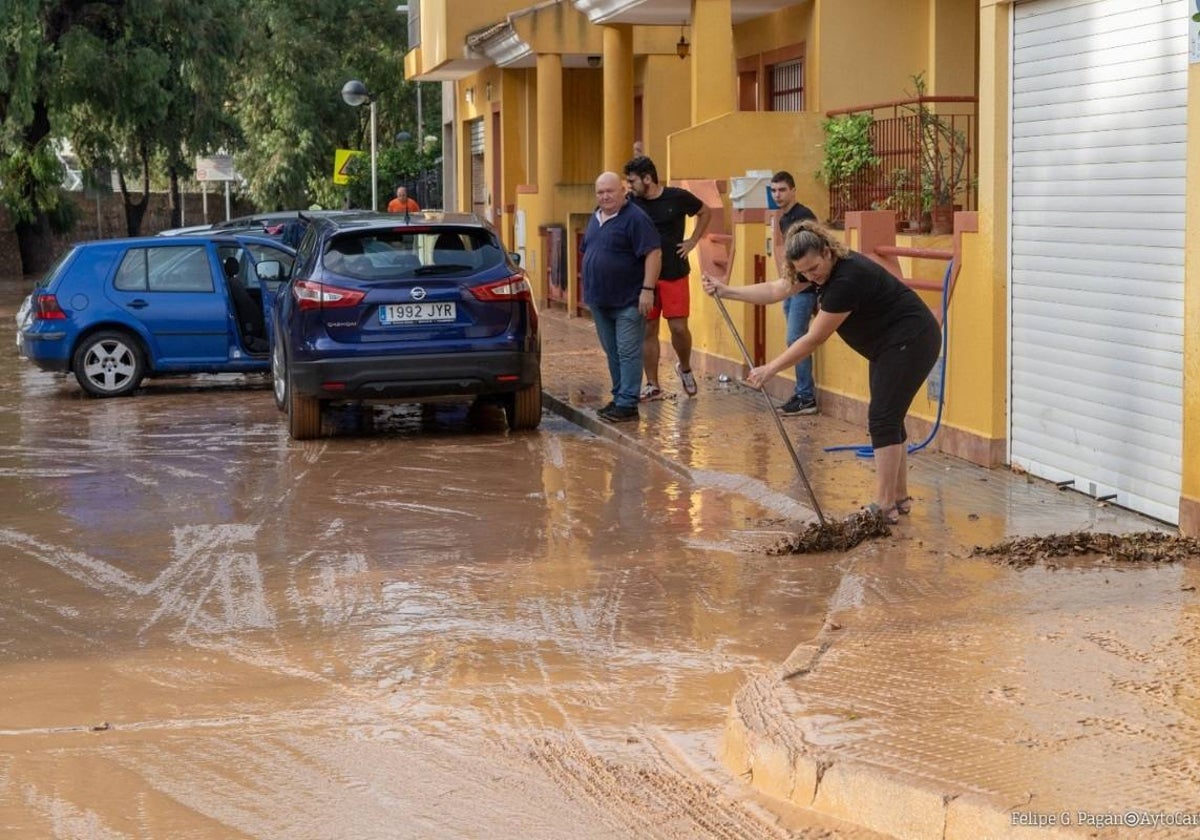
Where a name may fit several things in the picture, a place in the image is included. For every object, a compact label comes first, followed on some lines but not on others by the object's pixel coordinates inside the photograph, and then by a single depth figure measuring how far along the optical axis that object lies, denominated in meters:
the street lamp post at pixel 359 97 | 34.06
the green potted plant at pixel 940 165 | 15.24
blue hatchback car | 17.75
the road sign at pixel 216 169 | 41.44
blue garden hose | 12.25
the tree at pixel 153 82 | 40.25
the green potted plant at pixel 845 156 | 18.62
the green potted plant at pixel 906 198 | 15.91
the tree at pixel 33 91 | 38.06
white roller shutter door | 9.77
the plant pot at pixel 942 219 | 14.87
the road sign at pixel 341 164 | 38.19
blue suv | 13.81
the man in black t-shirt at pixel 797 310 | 14.63
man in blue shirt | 14.49
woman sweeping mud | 9.70
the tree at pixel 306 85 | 56.88
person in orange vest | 27.40
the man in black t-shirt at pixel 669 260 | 15.91
